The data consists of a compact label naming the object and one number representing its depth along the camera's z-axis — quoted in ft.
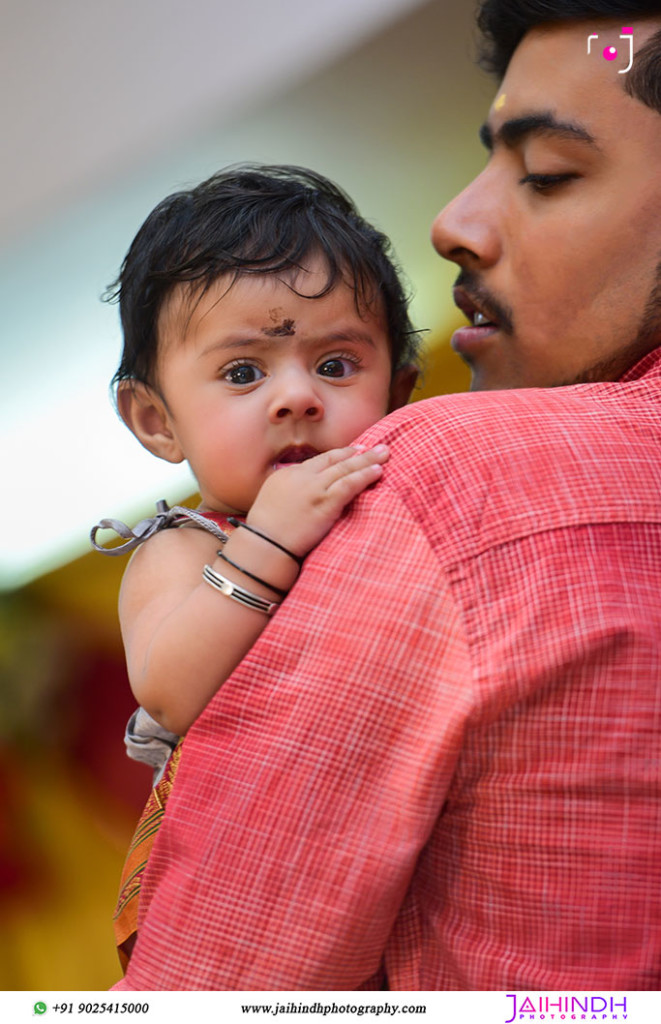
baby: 4.41
